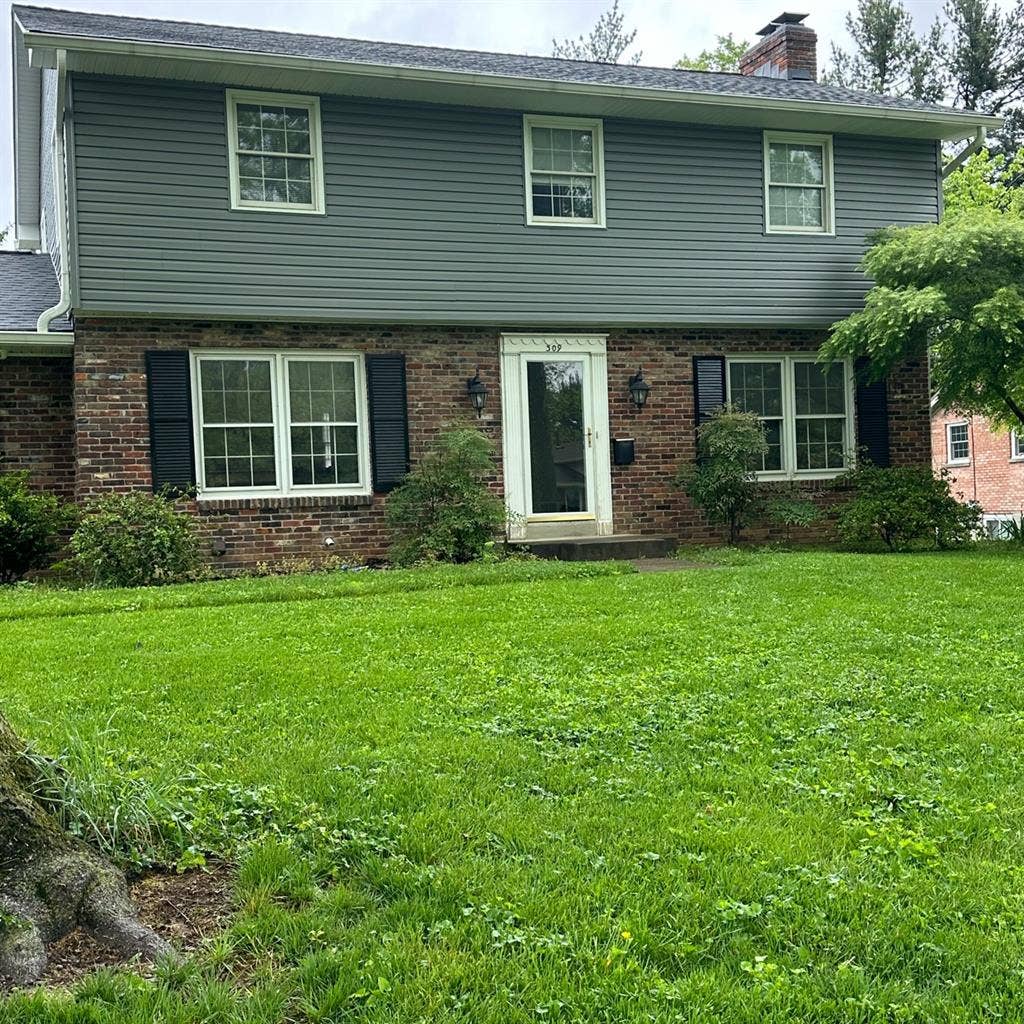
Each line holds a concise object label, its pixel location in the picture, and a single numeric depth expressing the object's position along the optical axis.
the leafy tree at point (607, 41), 33.19
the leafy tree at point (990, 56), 30.39
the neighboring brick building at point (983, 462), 25.62
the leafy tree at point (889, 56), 31.03
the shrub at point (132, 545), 9.78
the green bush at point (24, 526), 10.09
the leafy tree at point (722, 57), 31.08
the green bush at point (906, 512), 12.02
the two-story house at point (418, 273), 10.59
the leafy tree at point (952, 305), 10.97
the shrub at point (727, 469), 12.07
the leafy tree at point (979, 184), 22.84
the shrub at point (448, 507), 10.84
